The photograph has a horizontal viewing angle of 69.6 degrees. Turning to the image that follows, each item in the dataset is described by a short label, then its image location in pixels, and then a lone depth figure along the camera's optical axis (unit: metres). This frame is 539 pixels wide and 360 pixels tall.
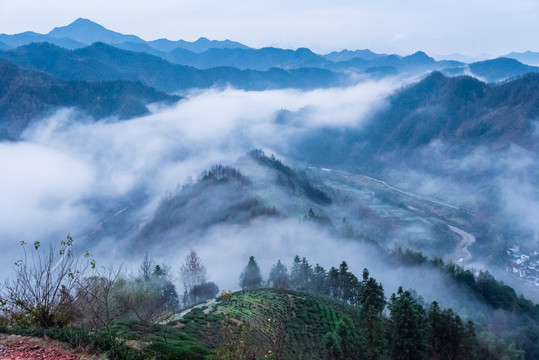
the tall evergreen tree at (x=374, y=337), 42.06
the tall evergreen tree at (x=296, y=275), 84.31
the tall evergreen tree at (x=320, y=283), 81.26
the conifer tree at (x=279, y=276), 81.34
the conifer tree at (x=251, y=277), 85.00
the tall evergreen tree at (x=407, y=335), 45.41
